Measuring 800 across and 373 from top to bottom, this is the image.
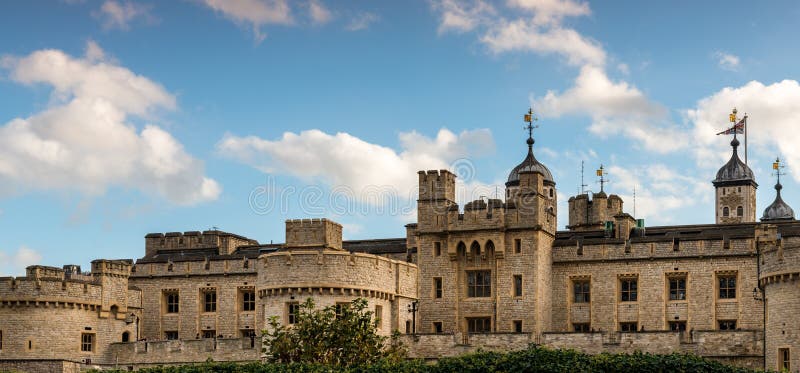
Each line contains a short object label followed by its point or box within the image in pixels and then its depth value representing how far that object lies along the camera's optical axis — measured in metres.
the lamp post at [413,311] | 73.90
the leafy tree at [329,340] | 63.53
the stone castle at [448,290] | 67.69
